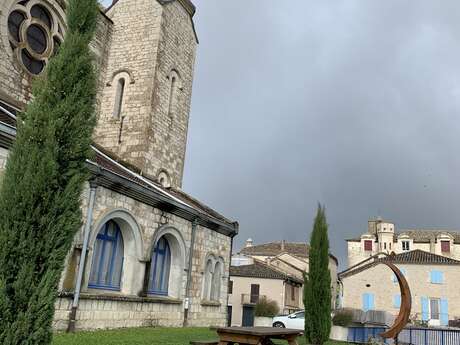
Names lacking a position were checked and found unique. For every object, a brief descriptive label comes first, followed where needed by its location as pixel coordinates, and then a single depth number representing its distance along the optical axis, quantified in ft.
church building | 32.01
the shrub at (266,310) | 81.97
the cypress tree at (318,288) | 36.56
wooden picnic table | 22.90
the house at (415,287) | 112.16
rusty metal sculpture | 36.94
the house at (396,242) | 170.81
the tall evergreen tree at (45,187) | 13.41
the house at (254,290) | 114.01
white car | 72.02
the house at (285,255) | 140.36
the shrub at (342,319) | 60.36
